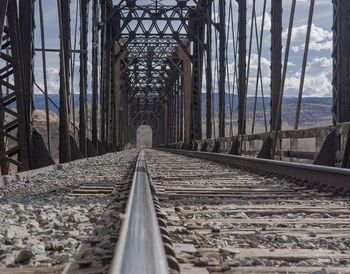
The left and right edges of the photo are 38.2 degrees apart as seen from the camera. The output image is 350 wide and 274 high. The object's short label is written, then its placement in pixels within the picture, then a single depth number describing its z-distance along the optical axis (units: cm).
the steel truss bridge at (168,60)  815
